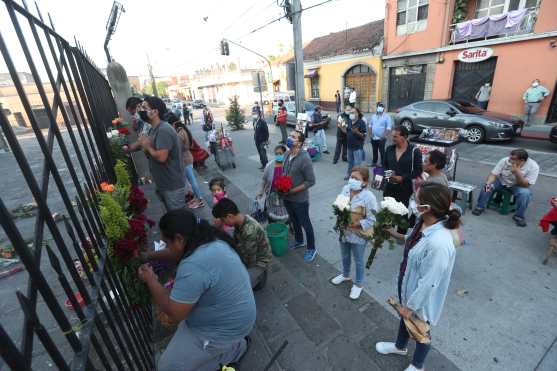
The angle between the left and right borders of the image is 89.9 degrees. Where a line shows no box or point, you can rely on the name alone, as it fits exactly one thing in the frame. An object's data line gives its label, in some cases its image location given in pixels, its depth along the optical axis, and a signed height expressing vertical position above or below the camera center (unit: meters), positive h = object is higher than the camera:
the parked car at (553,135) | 9.10 -2.37
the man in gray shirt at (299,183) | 4.12 -1.44
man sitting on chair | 4.71 -1.93
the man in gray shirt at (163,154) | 3.69 -0.81
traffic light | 16.90 +2.18
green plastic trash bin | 4.36 -2.27
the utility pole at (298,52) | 11.48 +1.14
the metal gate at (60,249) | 1.09 -0.72
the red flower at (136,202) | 3.47 -1.29
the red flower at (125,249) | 2.43 -1.27
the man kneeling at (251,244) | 3.30 -1.83
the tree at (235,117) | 17.34 -1.84
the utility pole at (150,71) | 27.93 +2.11
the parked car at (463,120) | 9.98 -1.98
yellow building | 19.39 +0.73
